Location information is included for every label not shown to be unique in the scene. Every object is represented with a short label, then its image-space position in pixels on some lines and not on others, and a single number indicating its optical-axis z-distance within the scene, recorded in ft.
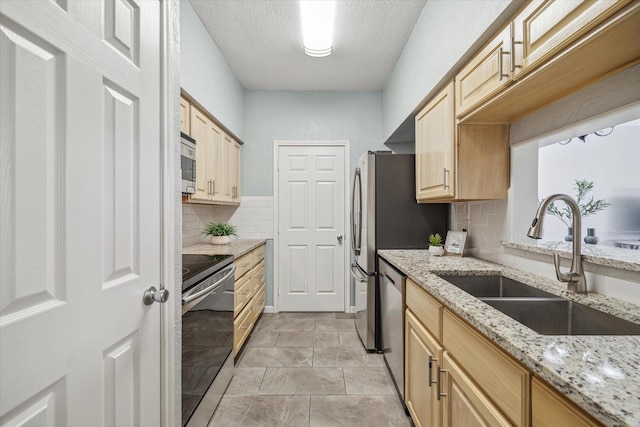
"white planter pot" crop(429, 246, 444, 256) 7.52
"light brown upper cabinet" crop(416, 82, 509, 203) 6.12
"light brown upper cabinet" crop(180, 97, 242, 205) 8.00
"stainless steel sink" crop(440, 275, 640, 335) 3.50
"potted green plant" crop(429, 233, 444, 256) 7.52
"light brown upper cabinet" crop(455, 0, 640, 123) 2.98
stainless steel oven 4.84
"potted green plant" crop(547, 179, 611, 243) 4.66
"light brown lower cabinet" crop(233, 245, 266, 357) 8.36
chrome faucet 3.94
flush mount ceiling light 7.30
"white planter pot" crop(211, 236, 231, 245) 9.94
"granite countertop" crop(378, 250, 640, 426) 1.84
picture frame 7.39
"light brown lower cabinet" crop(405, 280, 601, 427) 2.43
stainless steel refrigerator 8.59
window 4.20
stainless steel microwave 6.29
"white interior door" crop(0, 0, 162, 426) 2.10
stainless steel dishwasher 6.41
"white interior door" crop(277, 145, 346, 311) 12.74
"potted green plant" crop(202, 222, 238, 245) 9.96
